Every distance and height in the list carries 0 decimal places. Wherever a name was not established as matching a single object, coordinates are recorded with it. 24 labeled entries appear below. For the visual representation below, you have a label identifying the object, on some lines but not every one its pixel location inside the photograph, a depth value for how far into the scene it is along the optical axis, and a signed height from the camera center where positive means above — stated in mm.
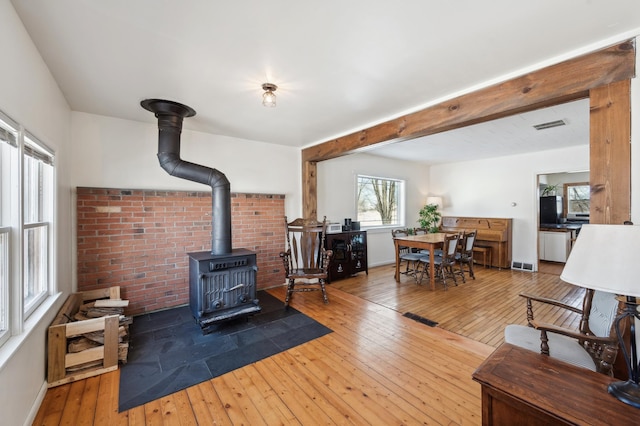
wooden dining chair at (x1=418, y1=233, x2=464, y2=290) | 4138 -724
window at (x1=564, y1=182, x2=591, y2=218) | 6730 +318
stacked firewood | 2098 -980
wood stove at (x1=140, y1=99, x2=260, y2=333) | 2730 -484
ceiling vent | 3488 +1161
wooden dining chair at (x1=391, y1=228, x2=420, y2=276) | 4488 -757
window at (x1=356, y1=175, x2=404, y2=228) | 5641 +247
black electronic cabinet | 4555 -732
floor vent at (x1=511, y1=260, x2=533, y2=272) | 5328 -1099
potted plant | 6164 -128
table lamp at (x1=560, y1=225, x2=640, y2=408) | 967 -216
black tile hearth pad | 1983 -1238
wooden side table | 974 -727
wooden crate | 1945 -1056
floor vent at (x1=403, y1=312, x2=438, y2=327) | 2905 -1206
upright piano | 5480 -515
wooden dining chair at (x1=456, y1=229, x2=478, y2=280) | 4523 -655
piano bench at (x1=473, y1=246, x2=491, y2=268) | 5644 -855
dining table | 4113 -511
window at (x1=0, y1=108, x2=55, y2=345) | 1475 -75
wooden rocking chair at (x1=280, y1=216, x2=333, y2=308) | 3660 -534
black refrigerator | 6301 +59
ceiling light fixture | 2299 +1010
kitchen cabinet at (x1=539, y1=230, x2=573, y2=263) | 5801 -742
